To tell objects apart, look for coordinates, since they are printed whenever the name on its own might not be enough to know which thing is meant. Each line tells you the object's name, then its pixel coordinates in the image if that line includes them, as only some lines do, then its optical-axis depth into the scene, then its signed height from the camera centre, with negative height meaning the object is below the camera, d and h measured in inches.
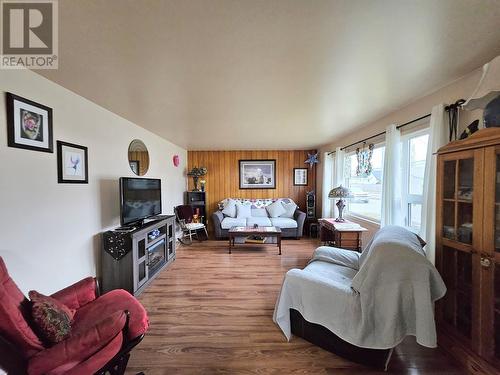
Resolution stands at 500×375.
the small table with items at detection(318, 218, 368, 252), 131.0 -32.0
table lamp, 144.1 -6.2
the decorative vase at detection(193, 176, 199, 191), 230.8 +2.0
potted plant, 225.1 +11.4
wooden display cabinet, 54.1 -18.0
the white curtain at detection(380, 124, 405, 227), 107.0 +3.0
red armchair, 41.1 -33.8
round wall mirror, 128.6 +17.0
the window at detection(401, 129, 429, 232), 101.3 +5.0
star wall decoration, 227.3 +26.4
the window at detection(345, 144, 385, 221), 135.6 -2.3
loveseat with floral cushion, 201.6 -31.6
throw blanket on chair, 58.0 -33.1
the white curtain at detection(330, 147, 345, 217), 177.3 +15.6
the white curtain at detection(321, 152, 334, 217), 201.5 +3.7
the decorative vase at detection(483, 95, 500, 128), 55.6 +18.5
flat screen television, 106.4 -8.5
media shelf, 99.0 -35.9
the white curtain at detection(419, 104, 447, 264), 79.4 +3.7
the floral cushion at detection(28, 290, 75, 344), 46.9 -30.7
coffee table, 165.8 -37.9
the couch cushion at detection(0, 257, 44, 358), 41.3 -27.9
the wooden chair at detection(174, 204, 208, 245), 191.1 -31.5
